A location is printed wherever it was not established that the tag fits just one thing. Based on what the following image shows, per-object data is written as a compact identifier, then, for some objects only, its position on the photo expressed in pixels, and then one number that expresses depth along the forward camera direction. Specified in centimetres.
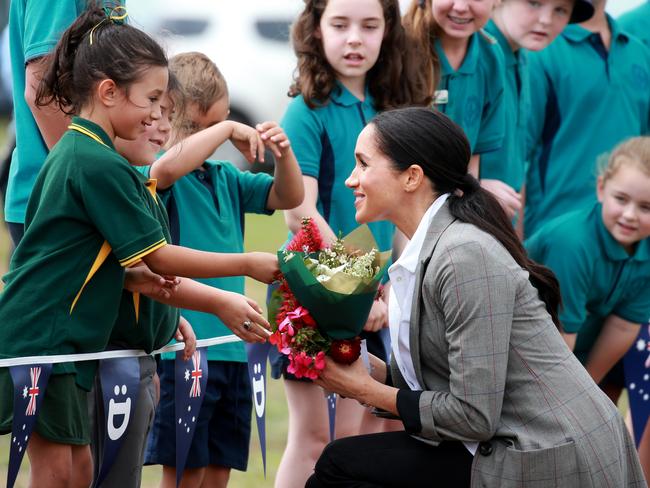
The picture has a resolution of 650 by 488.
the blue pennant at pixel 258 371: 892
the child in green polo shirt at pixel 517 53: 1143
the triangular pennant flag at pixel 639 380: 1107
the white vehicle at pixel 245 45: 3069
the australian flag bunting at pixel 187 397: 855
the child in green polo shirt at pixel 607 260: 1098
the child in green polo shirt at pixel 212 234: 885
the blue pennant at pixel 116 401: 755
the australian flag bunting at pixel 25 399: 700
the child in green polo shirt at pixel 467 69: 1076
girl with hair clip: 698
